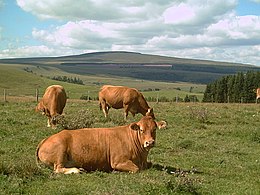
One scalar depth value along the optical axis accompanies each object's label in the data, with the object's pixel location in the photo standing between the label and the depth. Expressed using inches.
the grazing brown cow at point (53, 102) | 814.3
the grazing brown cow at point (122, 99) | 1022.4
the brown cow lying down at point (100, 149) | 427.5
